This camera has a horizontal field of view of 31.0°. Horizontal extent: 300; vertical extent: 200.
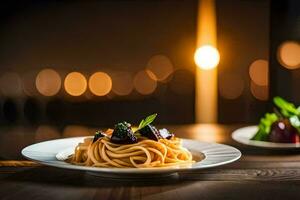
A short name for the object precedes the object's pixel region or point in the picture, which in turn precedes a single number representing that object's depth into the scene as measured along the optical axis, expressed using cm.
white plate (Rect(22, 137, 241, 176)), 103
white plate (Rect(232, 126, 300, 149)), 153
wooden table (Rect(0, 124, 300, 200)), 96
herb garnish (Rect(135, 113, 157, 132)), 121
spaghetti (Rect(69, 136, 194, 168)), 123
